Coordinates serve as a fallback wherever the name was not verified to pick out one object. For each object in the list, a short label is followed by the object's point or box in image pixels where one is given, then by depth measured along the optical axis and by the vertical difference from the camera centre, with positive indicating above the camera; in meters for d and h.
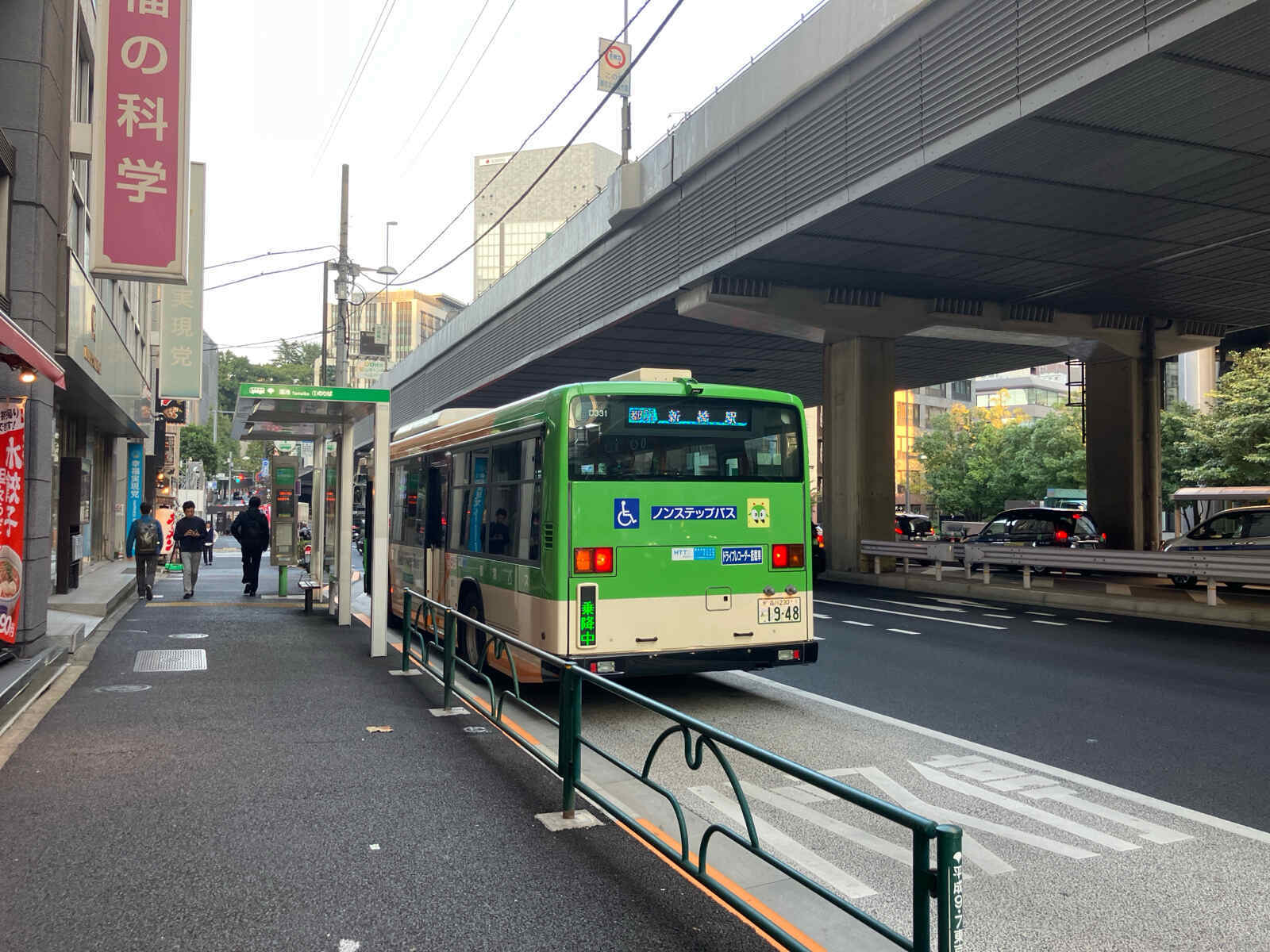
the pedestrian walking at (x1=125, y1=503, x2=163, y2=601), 18.22 -0.55
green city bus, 8.58 -0.10
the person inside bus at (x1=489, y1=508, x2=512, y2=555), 9.72 -0.18
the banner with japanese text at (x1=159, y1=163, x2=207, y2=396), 31.95 +5.52
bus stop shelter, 12.05 +1.36
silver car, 19.59 -0.30
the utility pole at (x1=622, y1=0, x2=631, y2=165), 22.38 +8.67
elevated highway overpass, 12.73 +5.36
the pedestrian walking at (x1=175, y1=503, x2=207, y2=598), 19.08 -0.42
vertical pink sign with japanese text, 12.94 +4.85
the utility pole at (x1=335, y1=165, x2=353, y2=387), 30.69 +6.77
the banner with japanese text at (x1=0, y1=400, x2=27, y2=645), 9.12 +0.08
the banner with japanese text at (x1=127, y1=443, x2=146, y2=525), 33.44 +1.39
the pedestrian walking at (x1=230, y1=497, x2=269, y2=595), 20.52 -0.42
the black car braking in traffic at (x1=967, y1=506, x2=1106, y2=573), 24.33 -0.30
